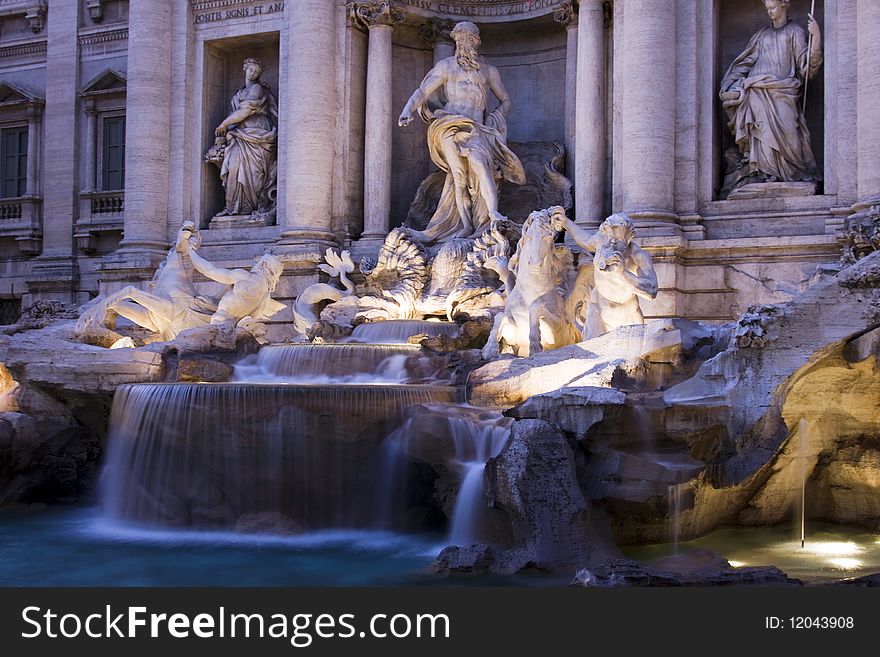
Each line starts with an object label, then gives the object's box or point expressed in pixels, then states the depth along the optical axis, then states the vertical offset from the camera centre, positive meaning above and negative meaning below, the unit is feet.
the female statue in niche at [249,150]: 61.05 +10.87
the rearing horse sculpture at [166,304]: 47.73 +1.86
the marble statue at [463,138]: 54.44 +10.46
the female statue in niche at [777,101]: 49.67 +11.37
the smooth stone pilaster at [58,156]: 68.64 +11.77
